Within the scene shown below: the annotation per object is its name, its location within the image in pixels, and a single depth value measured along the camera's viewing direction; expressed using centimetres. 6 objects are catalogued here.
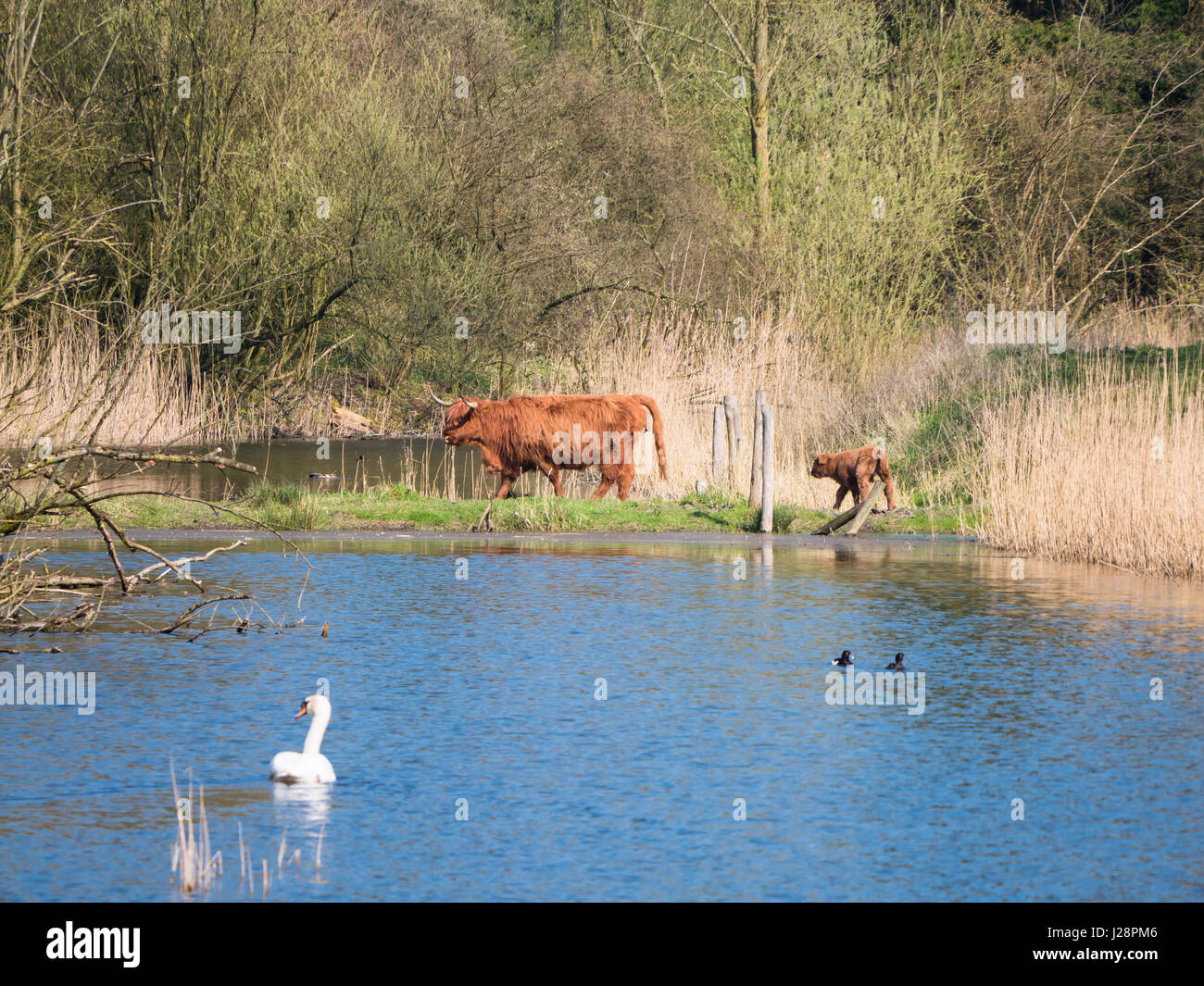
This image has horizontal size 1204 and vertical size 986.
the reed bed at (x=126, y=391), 2580
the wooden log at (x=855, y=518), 2002
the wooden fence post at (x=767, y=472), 1967
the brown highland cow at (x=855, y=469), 2028
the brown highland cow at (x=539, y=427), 2217
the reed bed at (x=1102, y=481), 1653
